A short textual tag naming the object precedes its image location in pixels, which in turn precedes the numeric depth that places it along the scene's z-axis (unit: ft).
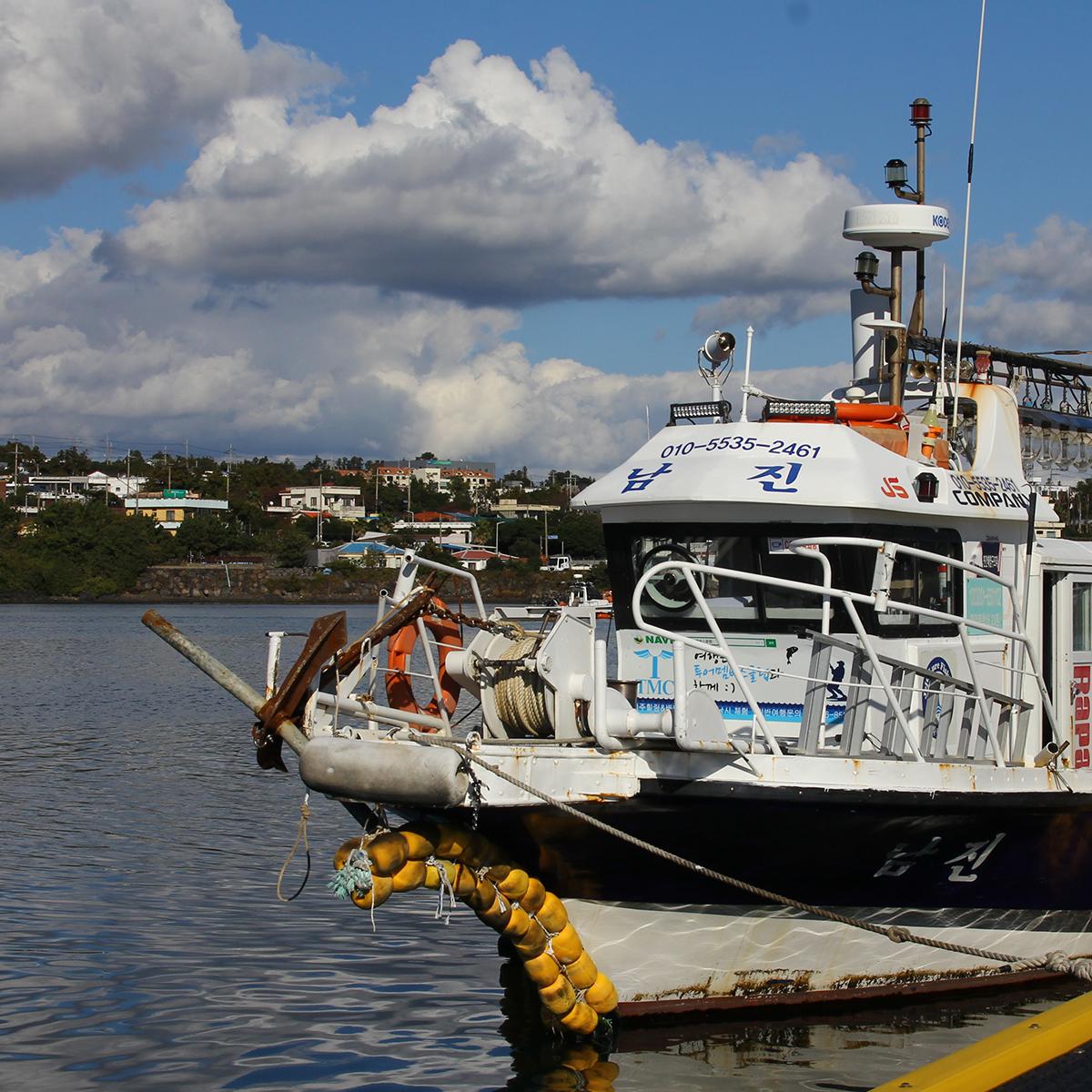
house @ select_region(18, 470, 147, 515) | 580.18
